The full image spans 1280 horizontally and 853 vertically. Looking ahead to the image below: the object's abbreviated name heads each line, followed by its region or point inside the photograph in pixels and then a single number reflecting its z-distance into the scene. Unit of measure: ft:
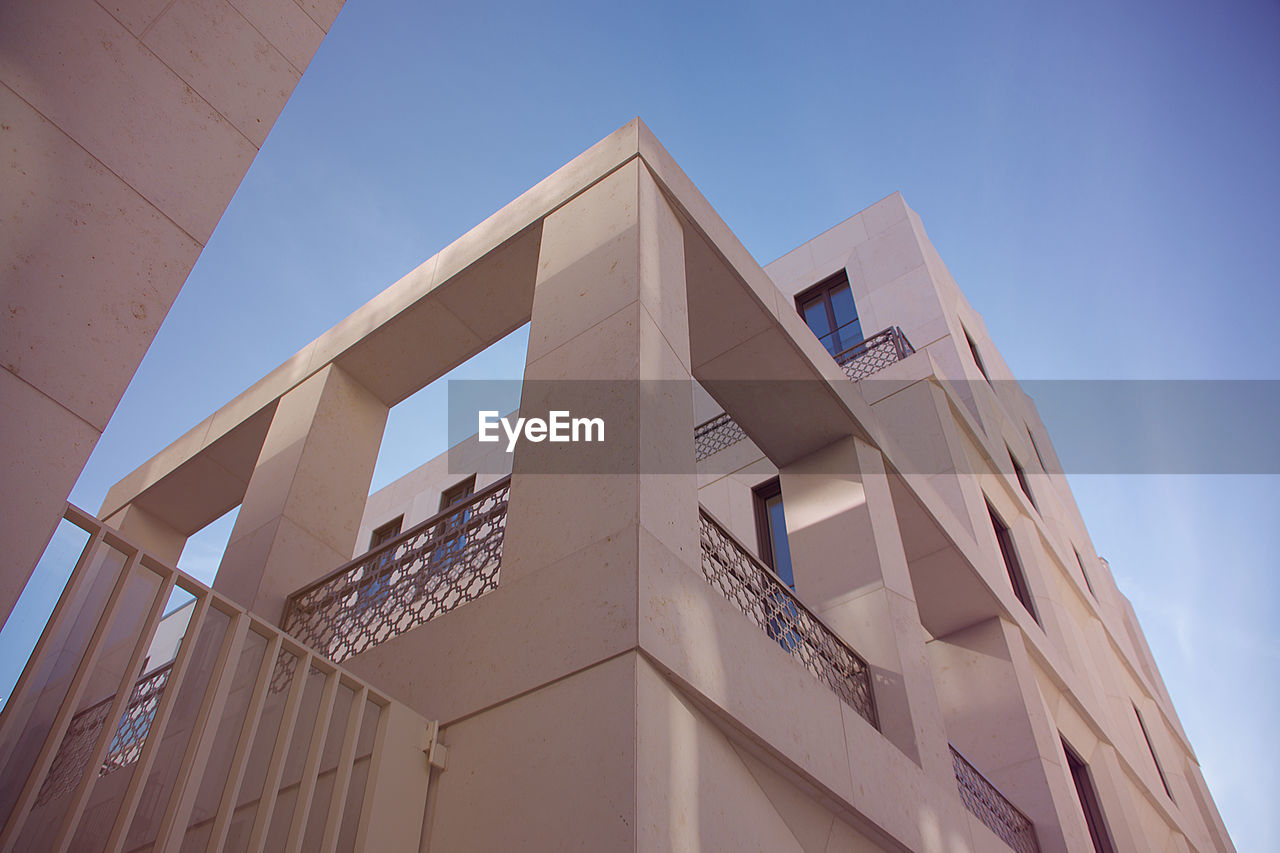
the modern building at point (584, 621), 12.98
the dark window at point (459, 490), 66.64
